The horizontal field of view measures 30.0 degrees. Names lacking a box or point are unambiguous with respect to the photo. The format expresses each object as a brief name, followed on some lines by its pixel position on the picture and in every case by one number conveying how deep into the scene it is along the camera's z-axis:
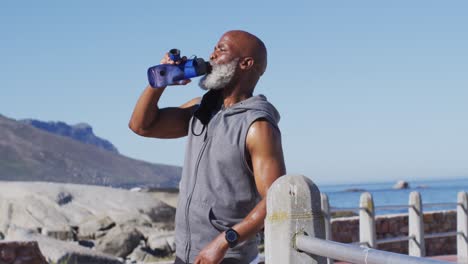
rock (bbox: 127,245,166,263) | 13.69
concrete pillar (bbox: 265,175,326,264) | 2.69
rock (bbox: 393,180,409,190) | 117.62
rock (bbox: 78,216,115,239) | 15.68
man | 3.32
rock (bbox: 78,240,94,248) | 14.55
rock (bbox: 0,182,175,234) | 16.75
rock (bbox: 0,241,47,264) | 7.48
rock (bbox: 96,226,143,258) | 14.16
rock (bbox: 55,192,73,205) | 17.52
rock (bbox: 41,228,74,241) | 14.87
